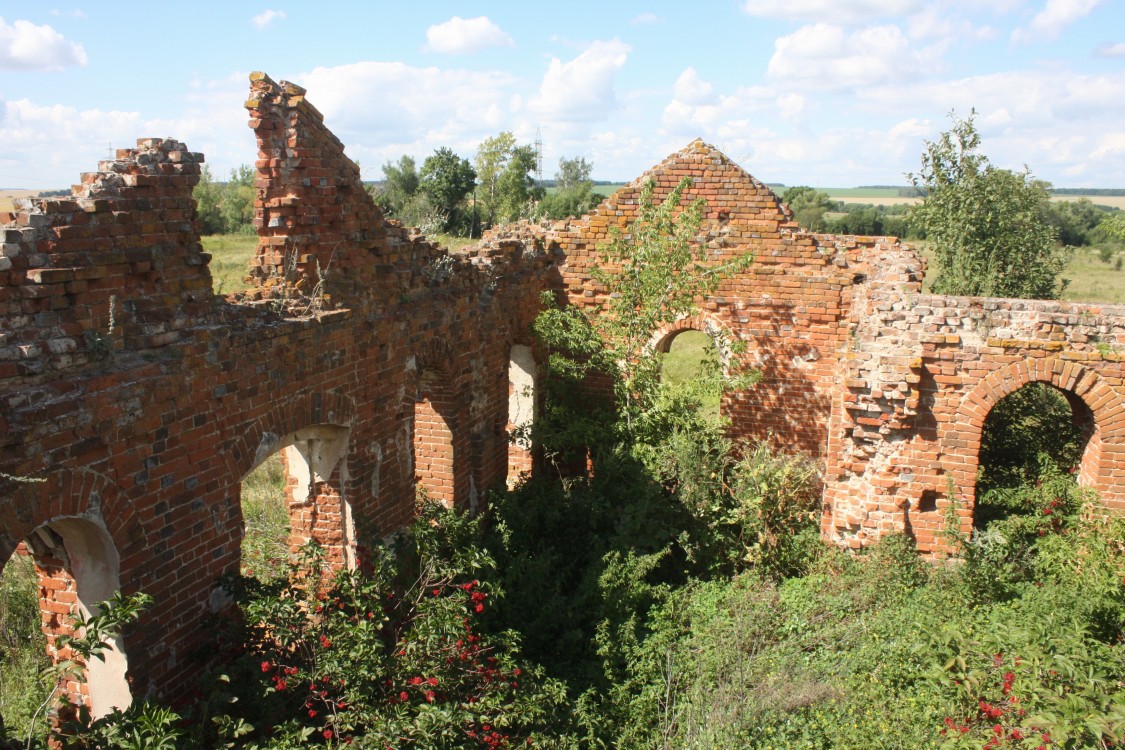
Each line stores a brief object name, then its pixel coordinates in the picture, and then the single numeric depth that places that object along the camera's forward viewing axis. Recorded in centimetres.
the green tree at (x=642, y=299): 898
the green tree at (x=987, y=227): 1408
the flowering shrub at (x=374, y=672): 464
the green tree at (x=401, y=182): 3678
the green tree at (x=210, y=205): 3288
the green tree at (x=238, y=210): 3369
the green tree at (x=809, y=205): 4009
